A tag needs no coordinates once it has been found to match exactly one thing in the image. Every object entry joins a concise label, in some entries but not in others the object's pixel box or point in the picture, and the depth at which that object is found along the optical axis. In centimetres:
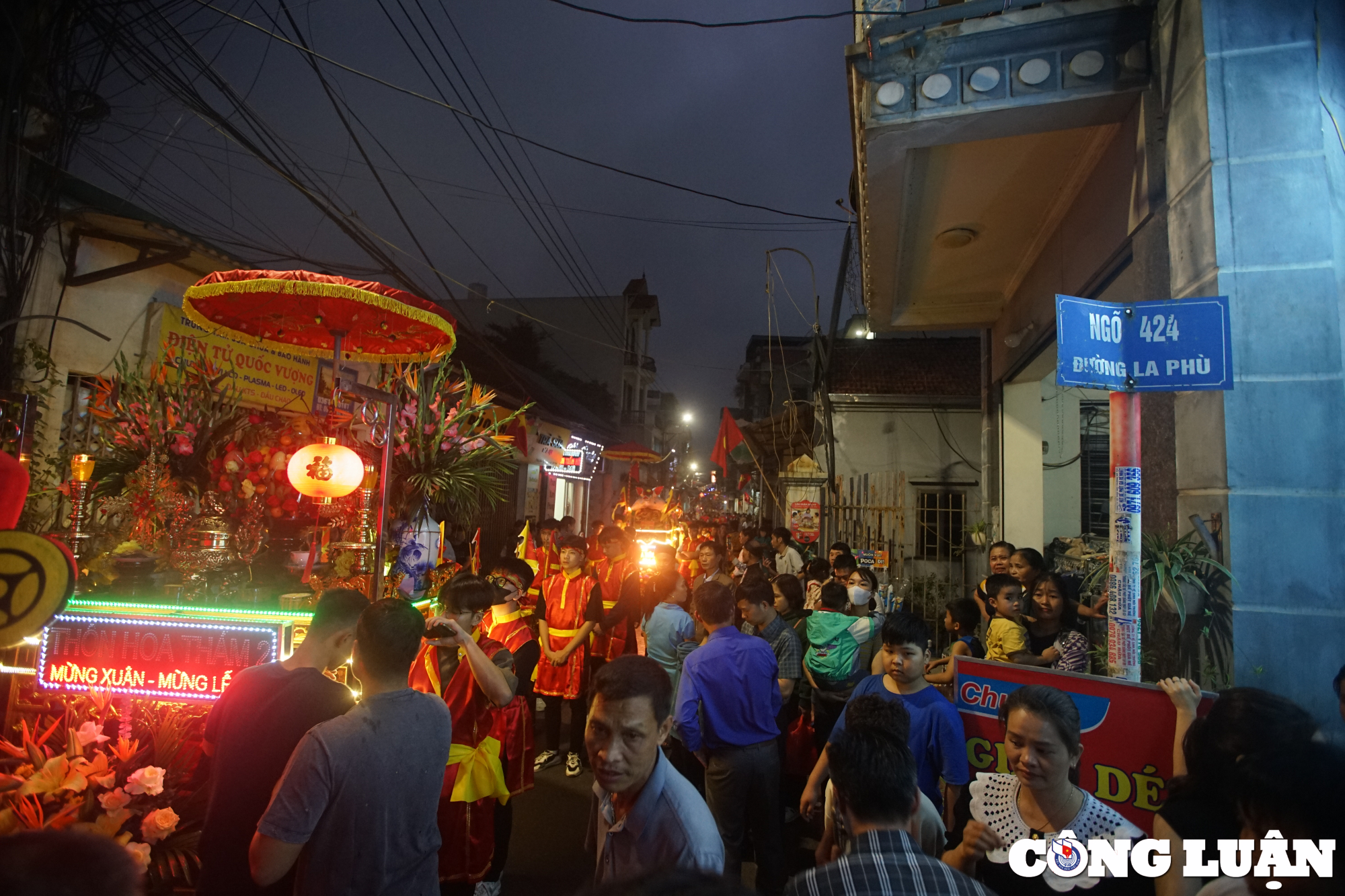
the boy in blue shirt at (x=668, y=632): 532
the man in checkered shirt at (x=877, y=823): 161
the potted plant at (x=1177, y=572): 385
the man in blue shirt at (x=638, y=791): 205
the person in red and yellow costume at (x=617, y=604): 648
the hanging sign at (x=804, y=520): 1277
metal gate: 1145
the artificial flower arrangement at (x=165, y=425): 435
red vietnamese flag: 1556
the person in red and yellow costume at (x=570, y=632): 602
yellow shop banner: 771
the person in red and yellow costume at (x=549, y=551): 750
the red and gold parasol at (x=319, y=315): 400
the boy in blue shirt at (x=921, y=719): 318
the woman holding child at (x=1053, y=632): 439
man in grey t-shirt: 222
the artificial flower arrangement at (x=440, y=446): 455
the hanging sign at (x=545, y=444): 1620
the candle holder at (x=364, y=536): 402
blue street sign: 331
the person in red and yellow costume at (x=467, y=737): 360
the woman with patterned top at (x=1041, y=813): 222
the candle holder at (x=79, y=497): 373
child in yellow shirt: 457
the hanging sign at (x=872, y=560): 944
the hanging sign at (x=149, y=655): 329
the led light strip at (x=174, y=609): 345
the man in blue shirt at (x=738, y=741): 388
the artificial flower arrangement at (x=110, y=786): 334
